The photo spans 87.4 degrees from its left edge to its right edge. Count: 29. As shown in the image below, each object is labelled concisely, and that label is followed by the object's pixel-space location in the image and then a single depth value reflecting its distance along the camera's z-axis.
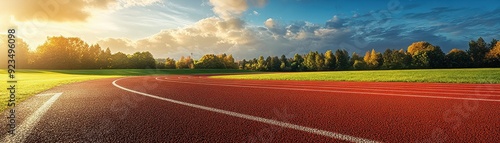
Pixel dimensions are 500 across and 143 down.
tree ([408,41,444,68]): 70.95
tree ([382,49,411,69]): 74.88
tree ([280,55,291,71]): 104.63
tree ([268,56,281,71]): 108.05
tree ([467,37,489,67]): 68.12
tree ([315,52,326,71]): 93.01
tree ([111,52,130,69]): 83.61
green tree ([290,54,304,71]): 100.88
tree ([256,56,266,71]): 109.29
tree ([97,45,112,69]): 81.79
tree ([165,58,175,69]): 96.26
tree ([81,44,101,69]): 78.75
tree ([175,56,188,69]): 101.76
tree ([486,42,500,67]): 62.96
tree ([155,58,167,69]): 90.93
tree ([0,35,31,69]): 64.43
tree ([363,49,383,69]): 82.93
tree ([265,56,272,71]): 108.25
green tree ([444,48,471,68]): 69.19
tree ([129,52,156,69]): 86.28
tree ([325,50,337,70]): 91.31
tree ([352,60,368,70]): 85.52
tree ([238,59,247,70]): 128.11
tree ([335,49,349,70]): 90.81
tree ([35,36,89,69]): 70.56
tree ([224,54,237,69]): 109.49
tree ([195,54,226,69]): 99.31
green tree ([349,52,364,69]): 92.66
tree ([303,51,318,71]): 95.89
